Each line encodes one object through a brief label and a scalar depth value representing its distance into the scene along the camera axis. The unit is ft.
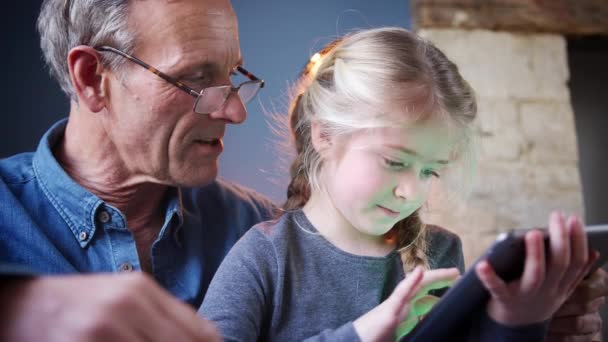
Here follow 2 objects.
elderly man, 3.53
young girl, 3.05
